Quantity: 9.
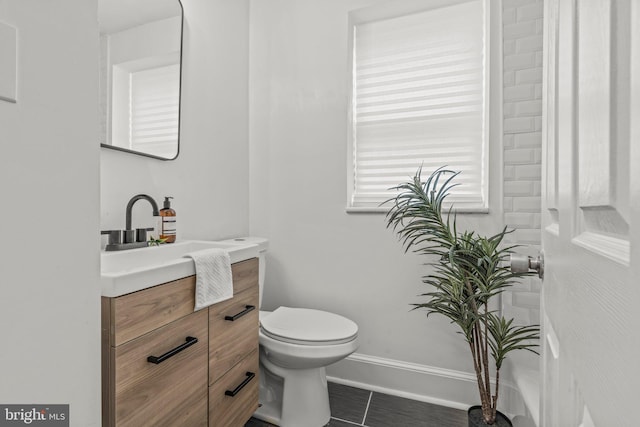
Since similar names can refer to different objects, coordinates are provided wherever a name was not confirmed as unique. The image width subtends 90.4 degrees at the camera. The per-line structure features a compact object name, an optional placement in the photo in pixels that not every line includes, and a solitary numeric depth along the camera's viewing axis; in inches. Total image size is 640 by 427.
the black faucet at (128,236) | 48.8
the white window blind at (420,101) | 70.2
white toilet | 56.4
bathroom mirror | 52.3
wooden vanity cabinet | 32.6
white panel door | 9.2
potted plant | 52.9
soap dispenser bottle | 58.2
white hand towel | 43.5
